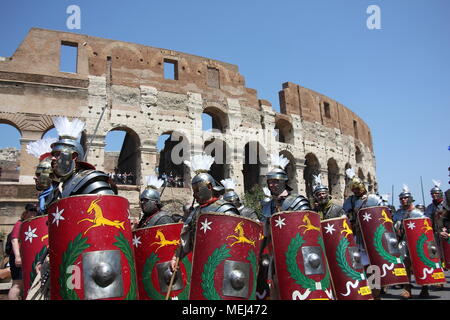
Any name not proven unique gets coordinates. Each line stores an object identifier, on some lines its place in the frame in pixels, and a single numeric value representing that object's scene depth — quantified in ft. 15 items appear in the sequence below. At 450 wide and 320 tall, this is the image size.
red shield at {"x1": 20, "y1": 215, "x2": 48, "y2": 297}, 14.20
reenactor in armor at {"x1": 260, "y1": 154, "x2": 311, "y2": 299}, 14.59
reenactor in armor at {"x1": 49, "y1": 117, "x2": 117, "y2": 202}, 10.62
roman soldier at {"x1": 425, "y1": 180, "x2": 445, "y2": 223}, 28.04
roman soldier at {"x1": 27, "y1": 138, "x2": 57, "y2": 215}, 14.01
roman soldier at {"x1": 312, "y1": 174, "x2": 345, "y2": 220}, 18.28
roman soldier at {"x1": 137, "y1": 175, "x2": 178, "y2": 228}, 16.99
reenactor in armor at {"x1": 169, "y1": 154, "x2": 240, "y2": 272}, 13.65
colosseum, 52.85
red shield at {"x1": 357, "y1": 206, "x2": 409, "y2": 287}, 18.42
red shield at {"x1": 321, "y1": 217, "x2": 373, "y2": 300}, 14.90
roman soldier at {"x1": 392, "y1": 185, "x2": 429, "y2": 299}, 22.75
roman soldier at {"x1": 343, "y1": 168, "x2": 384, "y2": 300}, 19.22
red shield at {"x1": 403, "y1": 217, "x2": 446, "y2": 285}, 21.81
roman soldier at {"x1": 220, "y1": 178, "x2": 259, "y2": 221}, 19.81
